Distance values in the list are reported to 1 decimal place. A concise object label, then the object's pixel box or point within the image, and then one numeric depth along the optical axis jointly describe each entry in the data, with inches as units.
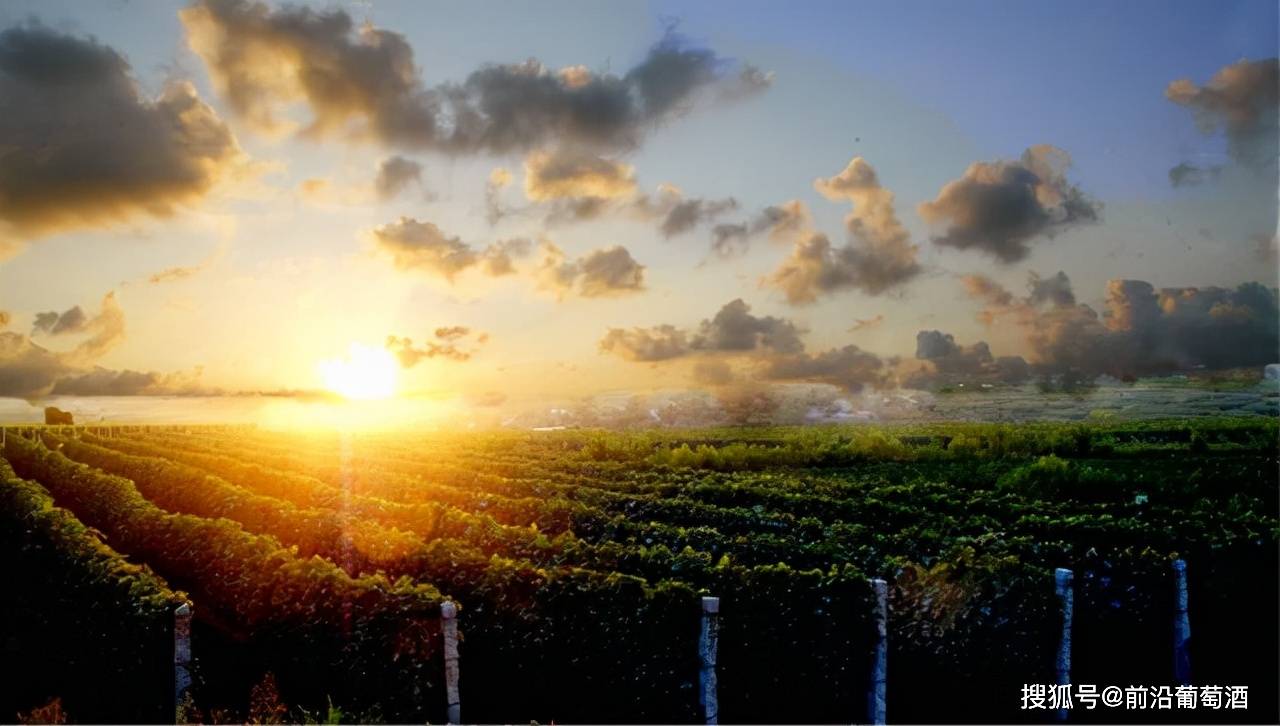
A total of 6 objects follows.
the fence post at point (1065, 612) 391.5
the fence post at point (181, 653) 410.6
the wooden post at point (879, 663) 365.7
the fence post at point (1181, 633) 419.5
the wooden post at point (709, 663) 357.1
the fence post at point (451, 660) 367.2
